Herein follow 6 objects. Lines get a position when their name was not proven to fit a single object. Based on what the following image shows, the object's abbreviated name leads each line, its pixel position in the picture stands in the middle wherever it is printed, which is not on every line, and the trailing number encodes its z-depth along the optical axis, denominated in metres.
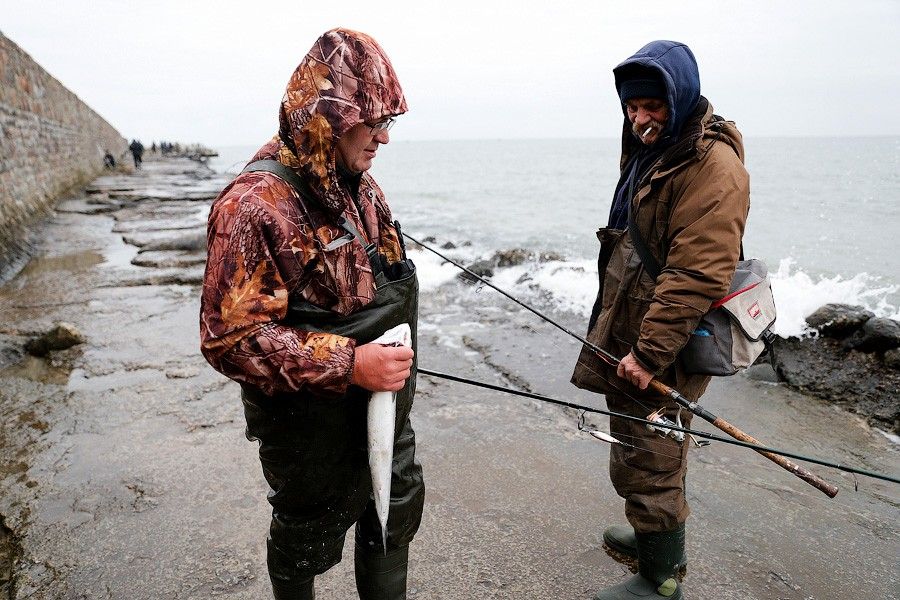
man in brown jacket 2.32
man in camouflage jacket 1.61
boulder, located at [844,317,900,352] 5.51
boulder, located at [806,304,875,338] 5.90
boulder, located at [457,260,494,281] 10.98
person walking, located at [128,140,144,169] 36.84
